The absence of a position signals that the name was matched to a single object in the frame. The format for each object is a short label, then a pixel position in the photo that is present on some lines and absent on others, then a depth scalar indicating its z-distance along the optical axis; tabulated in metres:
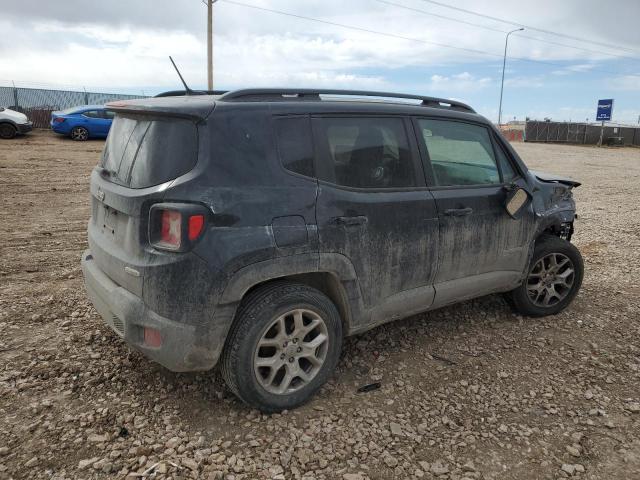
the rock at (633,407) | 3.24
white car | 18.62
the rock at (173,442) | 2.73
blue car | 19.36
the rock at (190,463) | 2.58
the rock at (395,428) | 2.95
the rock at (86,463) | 2.55
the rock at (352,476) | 2.58
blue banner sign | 44.75
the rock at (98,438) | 2.75
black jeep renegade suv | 2.65
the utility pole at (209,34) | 26.27
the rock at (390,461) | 2.68
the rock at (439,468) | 2.64
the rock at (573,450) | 2.80
